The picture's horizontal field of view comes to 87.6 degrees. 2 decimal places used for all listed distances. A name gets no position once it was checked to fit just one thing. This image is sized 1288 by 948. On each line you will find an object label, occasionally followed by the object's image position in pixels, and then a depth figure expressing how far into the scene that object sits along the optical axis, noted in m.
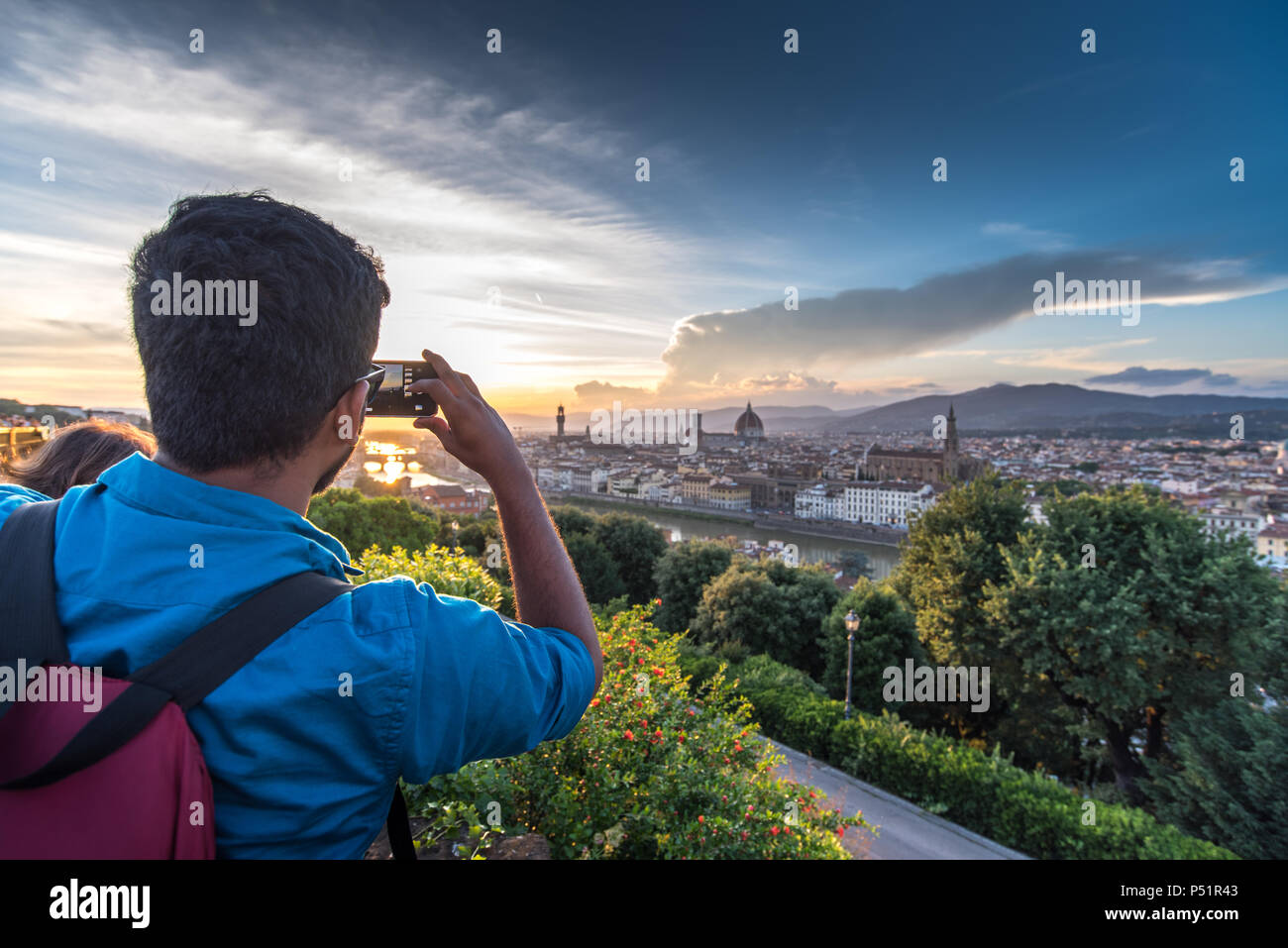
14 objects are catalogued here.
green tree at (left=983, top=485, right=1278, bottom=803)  11.59
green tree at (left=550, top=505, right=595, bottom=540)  26.19
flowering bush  2.71
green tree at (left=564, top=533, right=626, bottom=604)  23.50
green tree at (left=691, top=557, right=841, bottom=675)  17.31
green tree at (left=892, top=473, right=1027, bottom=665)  14.09
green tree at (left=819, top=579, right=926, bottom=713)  14.66
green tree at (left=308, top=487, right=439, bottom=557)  16.02
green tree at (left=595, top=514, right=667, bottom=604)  26.44
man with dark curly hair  0.60
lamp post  11.60
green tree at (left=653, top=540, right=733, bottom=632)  21.78
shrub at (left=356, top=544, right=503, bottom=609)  4.38
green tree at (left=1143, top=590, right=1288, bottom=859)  8.87
